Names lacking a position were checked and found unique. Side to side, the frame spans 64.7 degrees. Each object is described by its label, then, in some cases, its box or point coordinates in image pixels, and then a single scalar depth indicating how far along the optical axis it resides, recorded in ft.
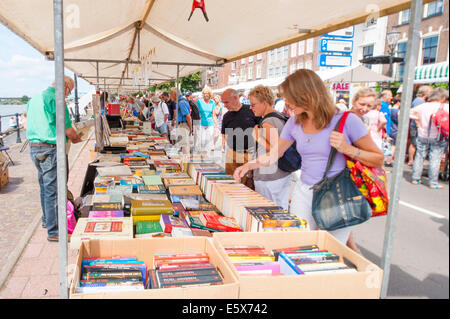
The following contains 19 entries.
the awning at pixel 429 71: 55.17
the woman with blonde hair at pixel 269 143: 10.30
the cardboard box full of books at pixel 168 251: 4.40
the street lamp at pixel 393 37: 30.91
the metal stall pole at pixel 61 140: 4.50
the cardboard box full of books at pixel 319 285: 4.53
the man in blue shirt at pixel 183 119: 25.89
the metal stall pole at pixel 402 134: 4.67
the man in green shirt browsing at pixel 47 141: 12.05
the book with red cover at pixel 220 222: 7.22
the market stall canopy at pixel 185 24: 9.29
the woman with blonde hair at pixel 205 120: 28.02
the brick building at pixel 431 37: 65.00
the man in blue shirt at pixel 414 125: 23.15
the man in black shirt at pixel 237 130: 13.66
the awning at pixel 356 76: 35.04
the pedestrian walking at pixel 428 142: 21.27
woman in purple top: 6.73
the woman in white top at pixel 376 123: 22.22
